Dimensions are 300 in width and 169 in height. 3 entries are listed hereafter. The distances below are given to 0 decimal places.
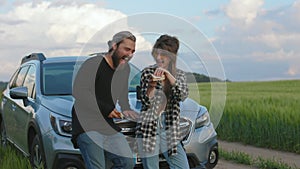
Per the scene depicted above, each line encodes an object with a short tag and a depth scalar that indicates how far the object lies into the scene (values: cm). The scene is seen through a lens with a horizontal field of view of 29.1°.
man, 478
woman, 476
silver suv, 620
